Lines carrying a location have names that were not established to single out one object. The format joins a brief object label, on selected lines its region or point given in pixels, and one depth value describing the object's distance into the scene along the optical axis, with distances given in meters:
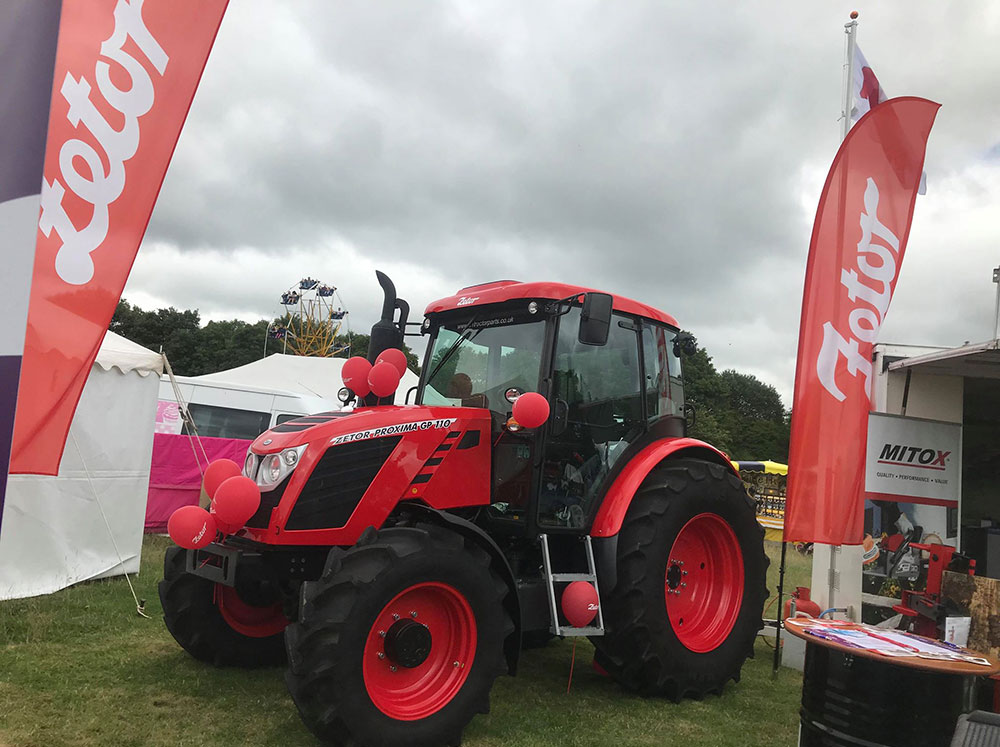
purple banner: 2.37
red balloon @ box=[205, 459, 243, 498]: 3.90
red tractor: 3.47
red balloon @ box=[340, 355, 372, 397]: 4.57
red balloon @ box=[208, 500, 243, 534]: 3.71
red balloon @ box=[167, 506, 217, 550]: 3.59
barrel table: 3.11
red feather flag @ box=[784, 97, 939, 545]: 4.62
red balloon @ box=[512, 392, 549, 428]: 3.92
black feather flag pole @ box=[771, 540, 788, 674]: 5.29
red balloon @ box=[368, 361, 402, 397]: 4.33
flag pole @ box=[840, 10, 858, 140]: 6.21
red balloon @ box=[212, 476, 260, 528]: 3.58
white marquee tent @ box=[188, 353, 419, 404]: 15.38
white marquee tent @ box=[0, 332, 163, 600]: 6.30
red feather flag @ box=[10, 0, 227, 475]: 2.97
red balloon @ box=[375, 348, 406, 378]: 4.50
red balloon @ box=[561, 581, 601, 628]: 4.09
